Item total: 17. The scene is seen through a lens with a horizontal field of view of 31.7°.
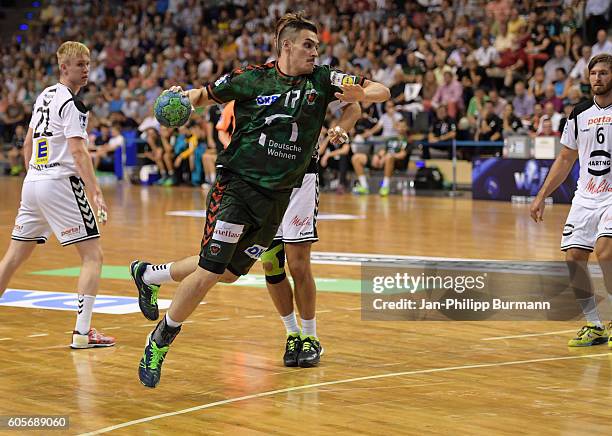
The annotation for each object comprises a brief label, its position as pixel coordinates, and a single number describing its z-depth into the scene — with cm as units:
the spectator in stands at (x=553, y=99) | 2164
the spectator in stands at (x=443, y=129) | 2316
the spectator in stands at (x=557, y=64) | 2227
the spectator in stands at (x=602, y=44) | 2136
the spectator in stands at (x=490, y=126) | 2247
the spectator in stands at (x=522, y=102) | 2230
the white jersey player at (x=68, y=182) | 768
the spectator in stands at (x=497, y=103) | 2250
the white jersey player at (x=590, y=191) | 770
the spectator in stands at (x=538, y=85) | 2227
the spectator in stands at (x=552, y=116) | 2091
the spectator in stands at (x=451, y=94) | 2342
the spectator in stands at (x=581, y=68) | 2142
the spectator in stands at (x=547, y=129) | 2050
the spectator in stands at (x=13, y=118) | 3350
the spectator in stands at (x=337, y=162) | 2433
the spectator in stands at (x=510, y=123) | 2177
